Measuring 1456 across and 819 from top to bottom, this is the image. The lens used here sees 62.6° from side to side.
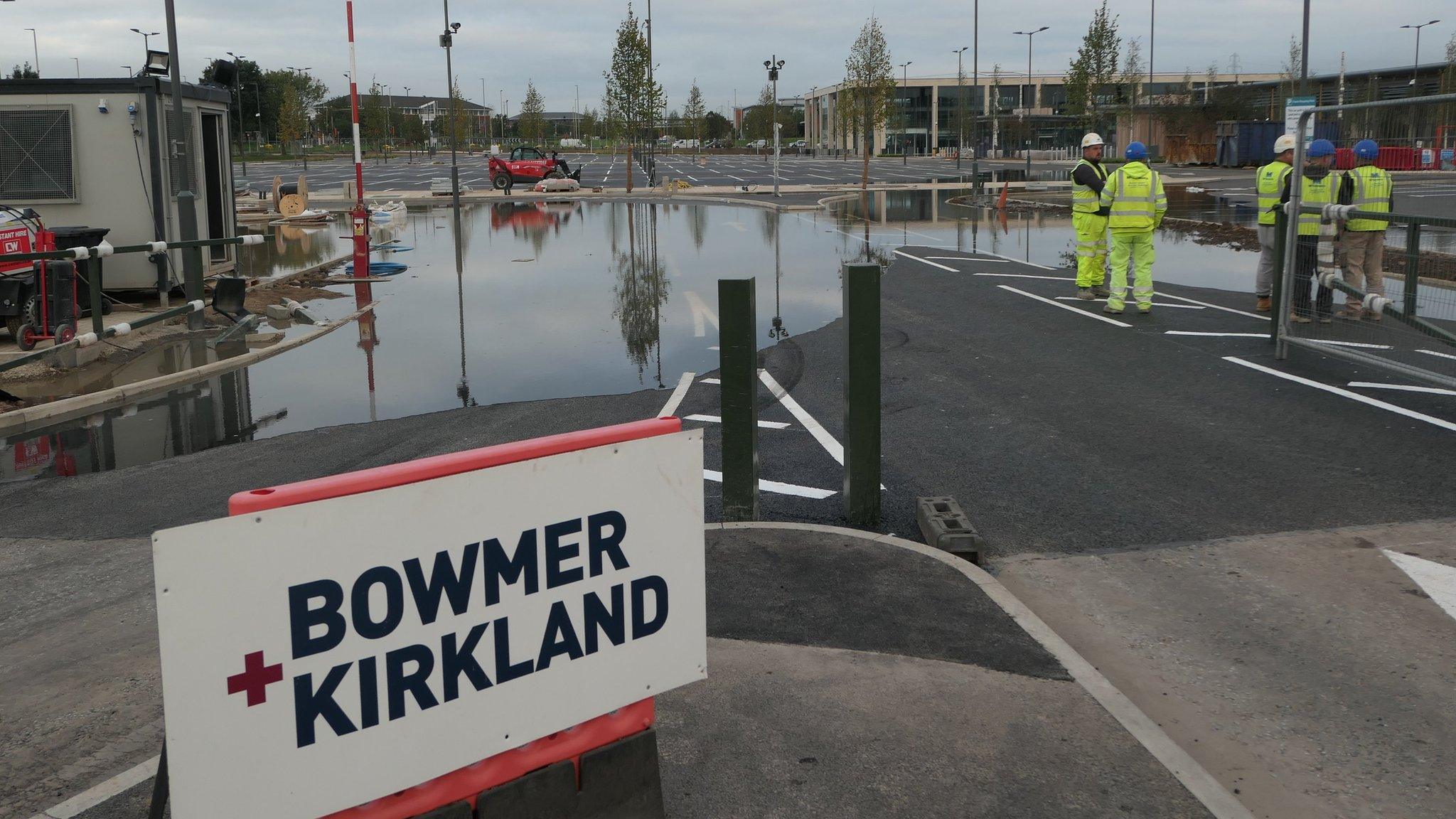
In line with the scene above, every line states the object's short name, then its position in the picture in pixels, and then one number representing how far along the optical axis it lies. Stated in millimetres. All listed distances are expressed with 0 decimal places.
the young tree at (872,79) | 45750
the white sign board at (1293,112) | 12006
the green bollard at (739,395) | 6422
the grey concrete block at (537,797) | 3428
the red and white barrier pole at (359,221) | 18438
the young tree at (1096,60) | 57969
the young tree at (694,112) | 108394
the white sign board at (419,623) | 2852
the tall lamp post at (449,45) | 39138
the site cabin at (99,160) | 15617
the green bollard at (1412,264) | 9336
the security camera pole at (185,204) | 14438
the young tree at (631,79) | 45500
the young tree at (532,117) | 119438
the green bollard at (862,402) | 6605
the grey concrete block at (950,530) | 6152
